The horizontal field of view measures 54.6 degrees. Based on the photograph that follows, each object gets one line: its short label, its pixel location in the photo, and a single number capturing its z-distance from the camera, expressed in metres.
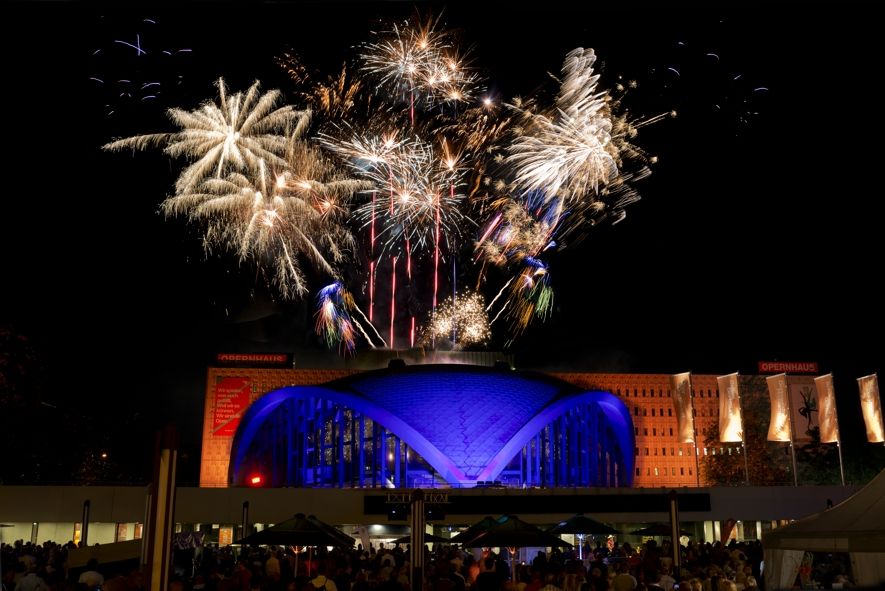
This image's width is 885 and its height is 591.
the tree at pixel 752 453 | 66.00
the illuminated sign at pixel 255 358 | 62.66
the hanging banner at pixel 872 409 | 51.62
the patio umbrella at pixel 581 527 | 22.58
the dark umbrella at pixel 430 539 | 24.31
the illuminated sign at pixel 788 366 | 67.12
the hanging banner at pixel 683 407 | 57.16
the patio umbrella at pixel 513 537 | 17.80
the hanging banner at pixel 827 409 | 50.56
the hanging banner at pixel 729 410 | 52.81
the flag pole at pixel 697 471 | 62.81
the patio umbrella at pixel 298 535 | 17.72
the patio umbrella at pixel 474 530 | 20.53
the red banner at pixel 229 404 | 61.47
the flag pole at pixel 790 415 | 51.29
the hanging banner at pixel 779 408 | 51.38
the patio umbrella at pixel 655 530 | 27.05
